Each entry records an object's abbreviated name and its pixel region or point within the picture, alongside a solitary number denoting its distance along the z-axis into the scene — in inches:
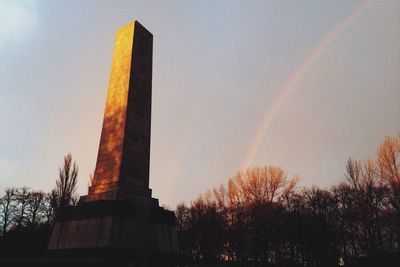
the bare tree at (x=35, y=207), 1795.0
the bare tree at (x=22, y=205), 1786.4
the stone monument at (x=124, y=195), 628.4
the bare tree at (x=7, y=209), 1798.7
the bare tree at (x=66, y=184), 1362.0
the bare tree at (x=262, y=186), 1482.5
